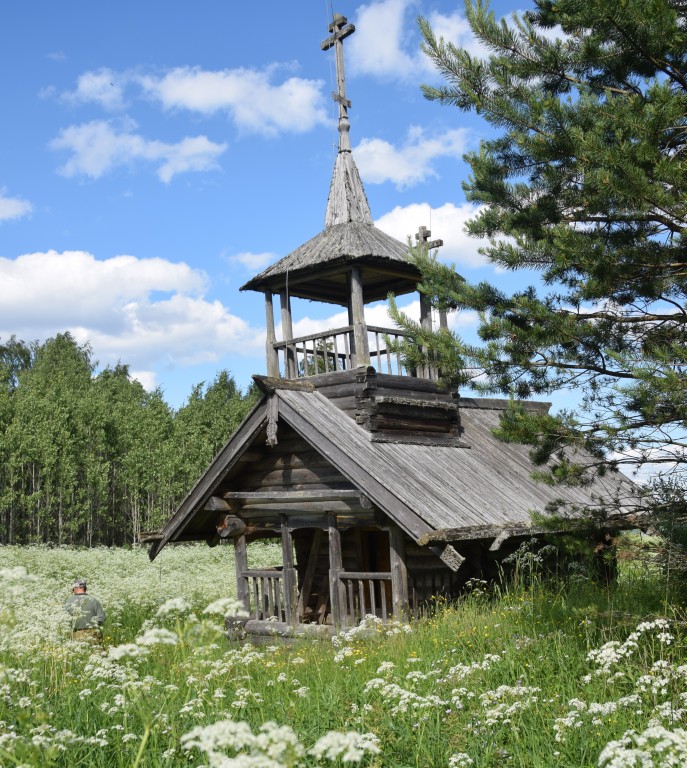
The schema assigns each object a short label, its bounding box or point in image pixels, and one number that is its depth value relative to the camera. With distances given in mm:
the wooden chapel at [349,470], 12039
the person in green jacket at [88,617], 11766
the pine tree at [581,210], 6902
